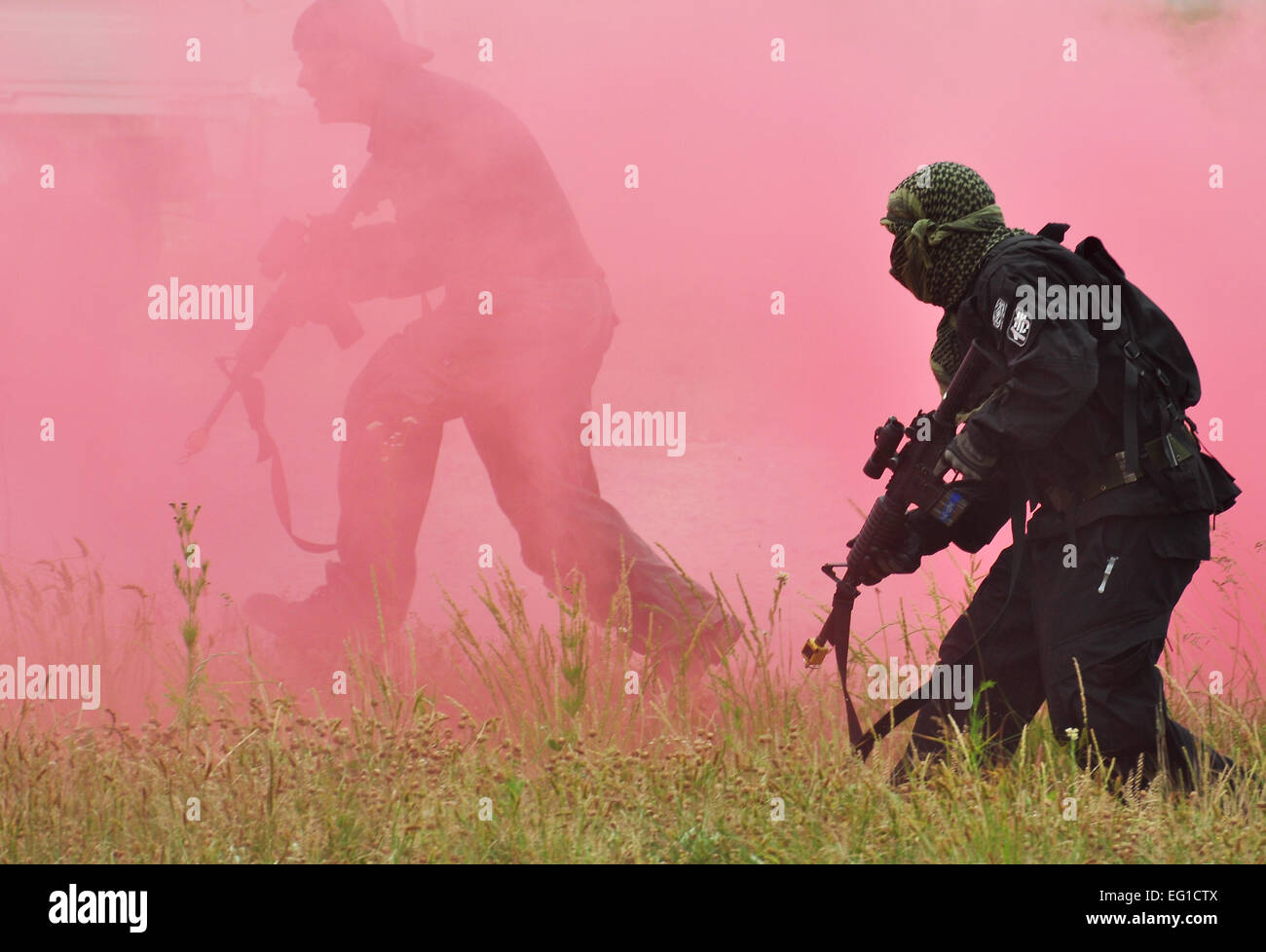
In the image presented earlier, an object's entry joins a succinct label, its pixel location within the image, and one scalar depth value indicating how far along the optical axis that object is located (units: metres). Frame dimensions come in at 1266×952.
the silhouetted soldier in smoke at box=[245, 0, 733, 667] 4.39
